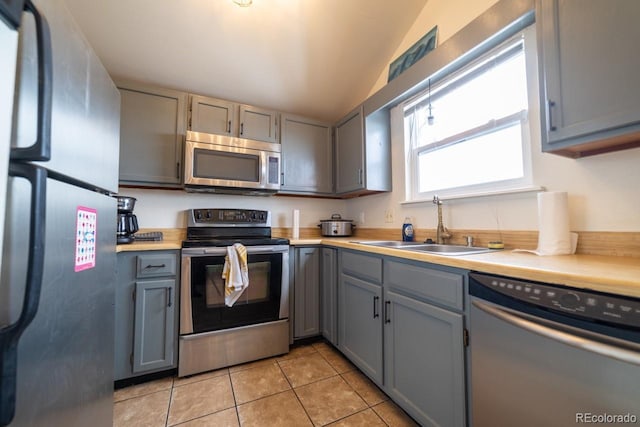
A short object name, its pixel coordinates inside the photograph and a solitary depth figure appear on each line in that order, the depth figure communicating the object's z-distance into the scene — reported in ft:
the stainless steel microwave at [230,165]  6.72
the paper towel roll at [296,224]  8.43
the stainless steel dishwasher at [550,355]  2.02
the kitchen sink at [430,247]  4.74
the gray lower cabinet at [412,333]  3.51
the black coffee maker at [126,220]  5.81
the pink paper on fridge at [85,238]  2.64
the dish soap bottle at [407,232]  6.56
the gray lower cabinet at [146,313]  5.36
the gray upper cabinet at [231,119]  7.11
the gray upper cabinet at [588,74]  2.82
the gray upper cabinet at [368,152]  7.52
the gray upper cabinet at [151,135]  6.45
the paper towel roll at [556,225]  3.69
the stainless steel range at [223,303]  5.82
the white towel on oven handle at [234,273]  5.90
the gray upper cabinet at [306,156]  8.24
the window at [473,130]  4.79
